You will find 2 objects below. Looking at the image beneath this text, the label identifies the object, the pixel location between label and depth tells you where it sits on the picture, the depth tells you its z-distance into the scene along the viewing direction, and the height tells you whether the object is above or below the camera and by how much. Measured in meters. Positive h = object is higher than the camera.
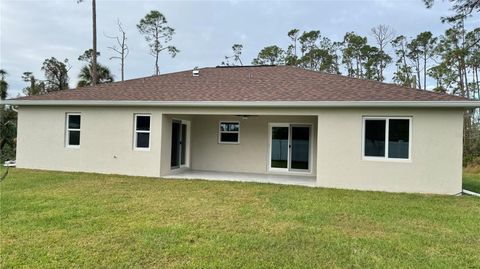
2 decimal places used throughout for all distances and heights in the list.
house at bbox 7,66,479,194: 9.83 +0.25
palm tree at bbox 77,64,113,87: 24.66 +4.25
